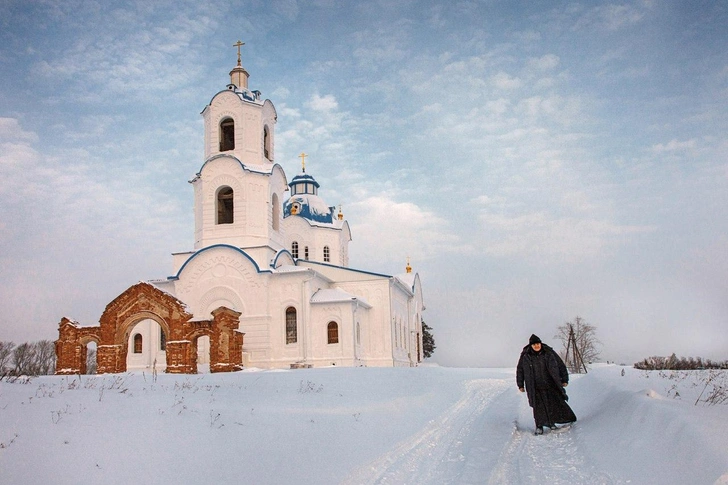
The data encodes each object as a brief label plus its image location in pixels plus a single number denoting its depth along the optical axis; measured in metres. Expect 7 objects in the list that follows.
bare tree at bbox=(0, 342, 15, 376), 48.91
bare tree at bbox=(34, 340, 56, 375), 55.53
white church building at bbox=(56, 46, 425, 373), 26.94
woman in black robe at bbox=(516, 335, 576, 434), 9.31
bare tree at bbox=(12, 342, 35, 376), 51.56
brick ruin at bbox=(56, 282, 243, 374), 20.28
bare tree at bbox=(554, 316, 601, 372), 47.34
